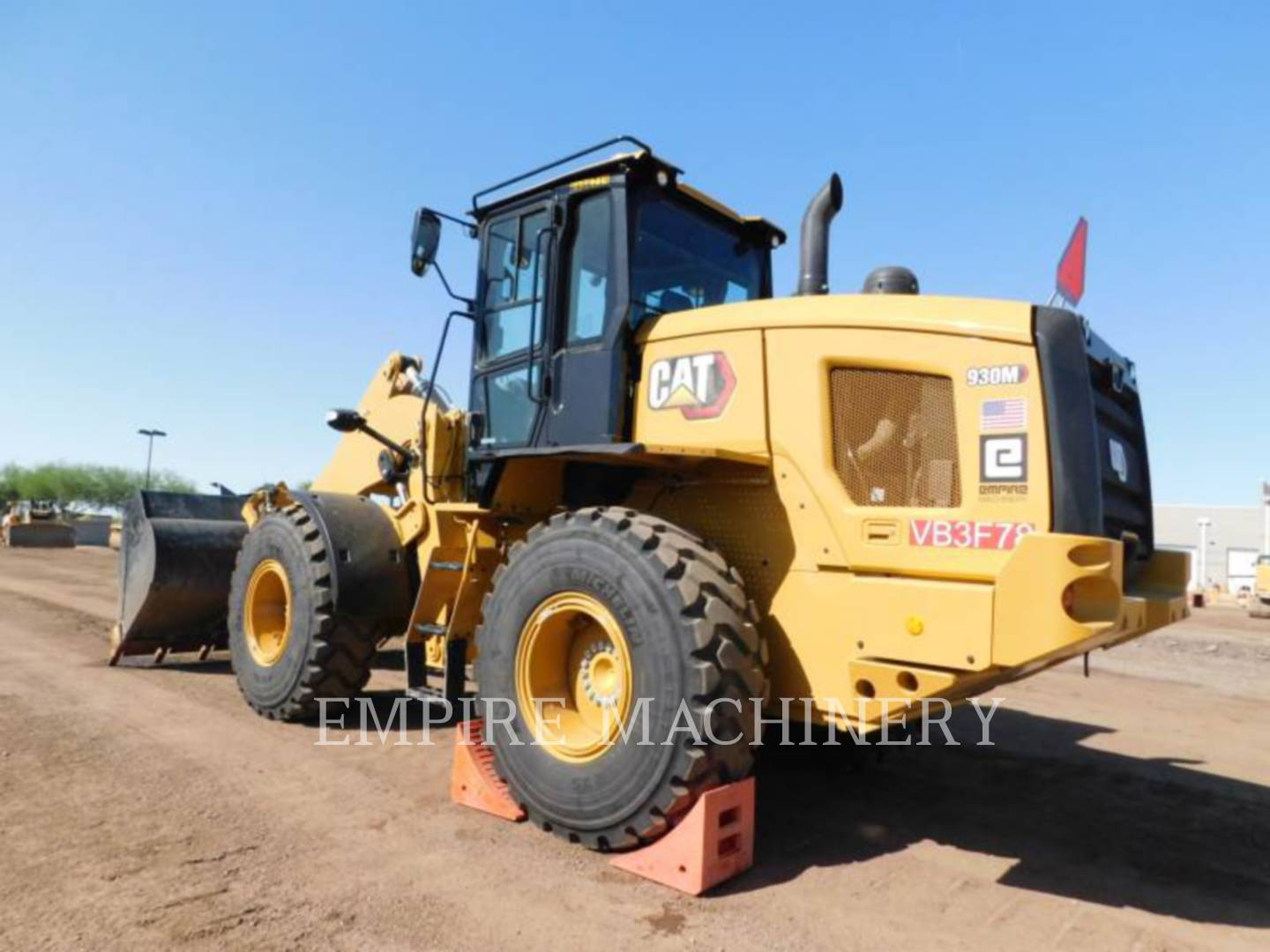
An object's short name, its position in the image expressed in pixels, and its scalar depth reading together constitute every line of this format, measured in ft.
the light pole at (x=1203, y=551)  137.85
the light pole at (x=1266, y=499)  138.72
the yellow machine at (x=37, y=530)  101.60
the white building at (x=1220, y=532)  157.38
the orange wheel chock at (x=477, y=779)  13.08
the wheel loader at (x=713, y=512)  10.70
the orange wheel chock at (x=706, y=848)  10.55
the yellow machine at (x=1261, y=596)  78.38
